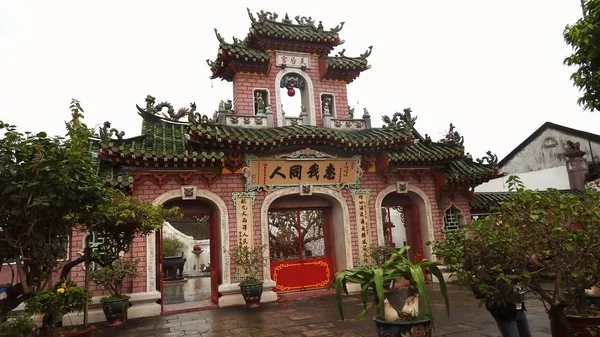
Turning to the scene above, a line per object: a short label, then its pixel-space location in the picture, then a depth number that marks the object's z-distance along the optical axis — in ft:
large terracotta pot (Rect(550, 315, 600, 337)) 12.78
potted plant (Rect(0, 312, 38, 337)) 13.97
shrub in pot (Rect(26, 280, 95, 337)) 15.28
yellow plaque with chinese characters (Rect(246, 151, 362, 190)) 31.24
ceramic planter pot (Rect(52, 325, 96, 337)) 15.56
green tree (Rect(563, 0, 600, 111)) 23.62
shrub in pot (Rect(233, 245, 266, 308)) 27.66
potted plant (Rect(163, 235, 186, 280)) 54.13
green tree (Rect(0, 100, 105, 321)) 13.35
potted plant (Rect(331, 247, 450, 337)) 11.95
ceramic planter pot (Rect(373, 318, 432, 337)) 11.93
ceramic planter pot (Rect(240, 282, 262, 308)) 27.58
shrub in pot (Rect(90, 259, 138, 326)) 23.88
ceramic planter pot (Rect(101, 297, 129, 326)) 23.80
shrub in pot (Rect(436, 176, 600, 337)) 12.09
